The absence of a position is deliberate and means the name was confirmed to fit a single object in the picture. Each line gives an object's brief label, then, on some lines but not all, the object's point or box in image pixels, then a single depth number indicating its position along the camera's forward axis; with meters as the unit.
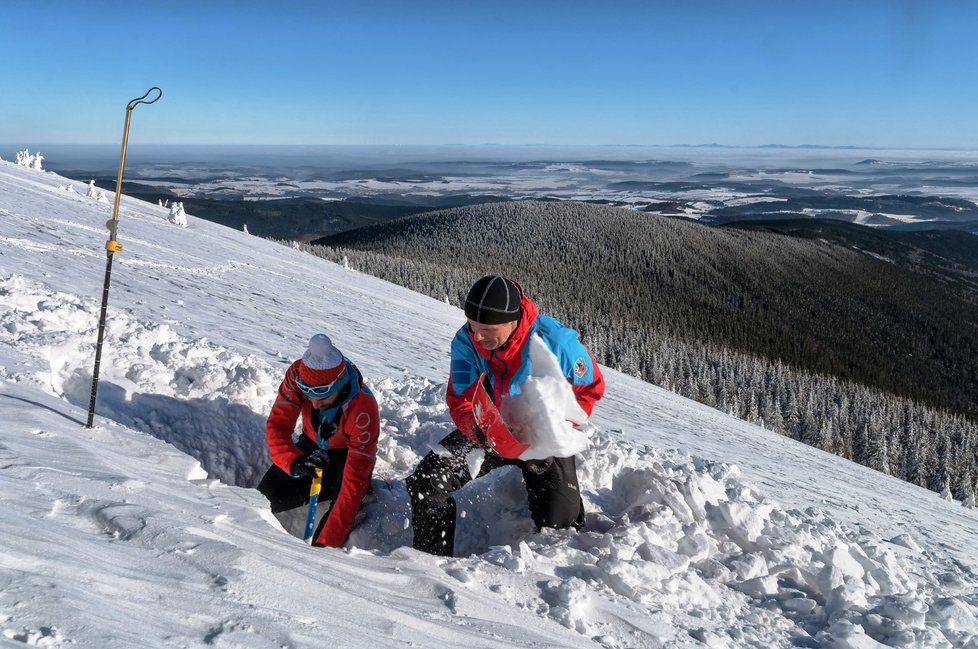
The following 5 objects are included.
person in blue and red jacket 4.59
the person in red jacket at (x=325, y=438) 5.12
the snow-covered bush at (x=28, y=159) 33.62
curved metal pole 4.73
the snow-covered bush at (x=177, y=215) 27.94
